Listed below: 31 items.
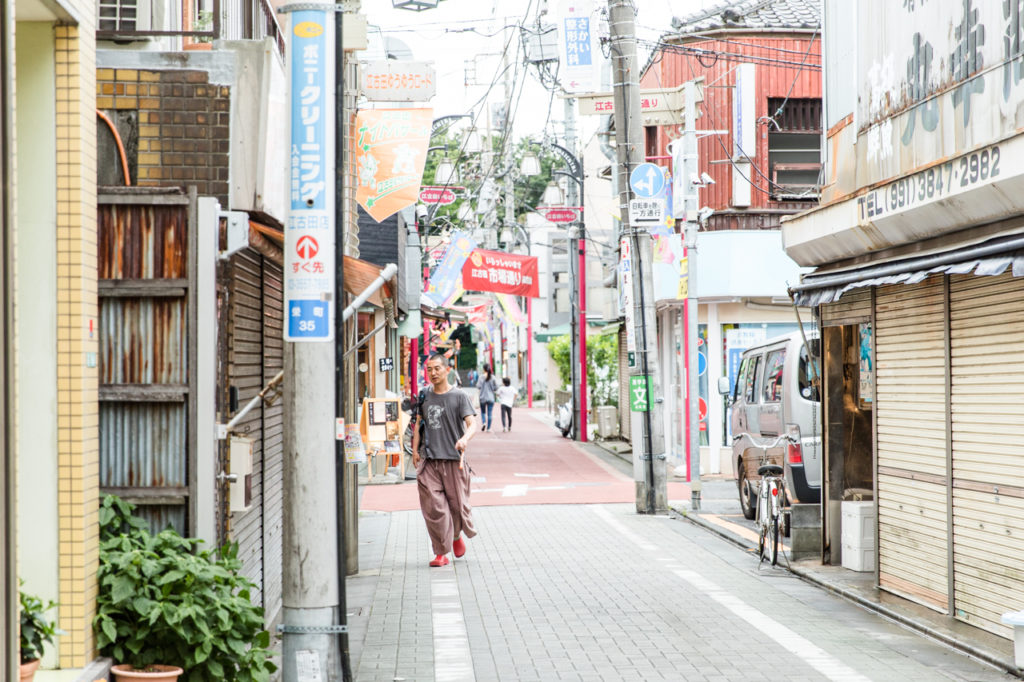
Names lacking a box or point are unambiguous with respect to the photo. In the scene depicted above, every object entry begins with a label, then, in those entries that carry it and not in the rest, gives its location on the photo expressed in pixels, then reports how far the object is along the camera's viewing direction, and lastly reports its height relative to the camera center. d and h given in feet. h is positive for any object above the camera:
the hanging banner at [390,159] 44.29 +7.90
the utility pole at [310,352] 20.44 +0.39
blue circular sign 55.67 +8.78
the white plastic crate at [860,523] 36.76 -4.66
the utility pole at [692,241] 60.39 +6.57
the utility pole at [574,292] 110.93 +7.51
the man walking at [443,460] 39.81 -2.84
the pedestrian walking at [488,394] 119.44 -2.08
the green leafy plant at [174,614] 19.83 -3.92
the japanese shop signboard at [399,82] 47.65 +11.60
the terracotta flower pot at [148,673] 19.56 -4.81
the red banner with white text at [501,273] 91.61 +7.64
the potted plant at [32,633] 16.99 -3.65
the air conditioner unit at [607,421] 107.86 -4.28
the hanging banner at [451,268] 92.73 +8.21
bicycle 40.09 -4.59
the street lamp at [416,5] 46.47 +14.21
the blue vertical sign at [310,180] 20.43 +3.29
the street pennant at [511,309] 160.45 +8.66
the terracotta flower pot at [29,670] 16.78 -4.06
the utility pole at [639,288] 55.93 +3.97
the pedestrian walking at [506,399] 122.21 -2.56
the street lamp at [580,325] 104.32 +4.37
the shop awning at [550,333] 146.44 +4.86
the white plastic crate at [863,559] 37.29 -5.81
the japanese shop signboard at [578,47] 56.95 +15.44
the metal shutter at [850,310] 36.19 +1.90
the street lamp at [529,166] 116.37 +19.98
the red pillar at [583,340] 106.63 +2.94
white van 47.80 -1.86
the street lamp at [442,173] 136.75 +23.09
